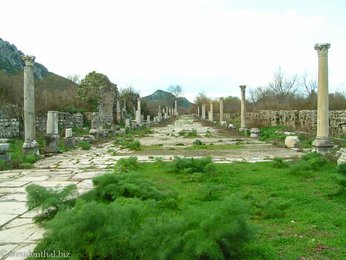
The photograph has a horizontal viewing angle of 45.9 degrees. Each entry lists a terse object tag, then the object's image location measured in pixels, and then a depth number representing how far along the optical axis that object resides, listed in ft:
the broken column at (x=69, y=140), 57.00
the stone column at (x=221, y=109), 127.95
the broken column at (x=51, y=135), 48.91
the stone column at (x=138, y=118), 126.64
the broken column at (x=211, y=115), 157.68
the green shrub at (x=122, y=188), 19.69
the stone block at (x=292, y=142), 51.72
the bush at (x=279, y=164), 33.19
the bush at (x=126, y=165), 31.69
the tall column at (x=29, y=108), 44.73
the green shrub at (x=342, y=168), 23.71
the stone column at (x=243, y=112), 90.04
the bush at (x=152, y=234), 11.22
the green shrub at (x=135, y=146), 55.06
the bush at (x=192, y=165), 29.81
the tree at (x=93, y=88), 108.27
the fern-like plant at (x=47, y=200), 17.07
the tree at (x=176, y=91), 355.77
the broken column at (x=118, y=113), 131.64
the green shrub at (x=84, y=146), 56.34
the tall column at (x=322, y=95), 42.47
